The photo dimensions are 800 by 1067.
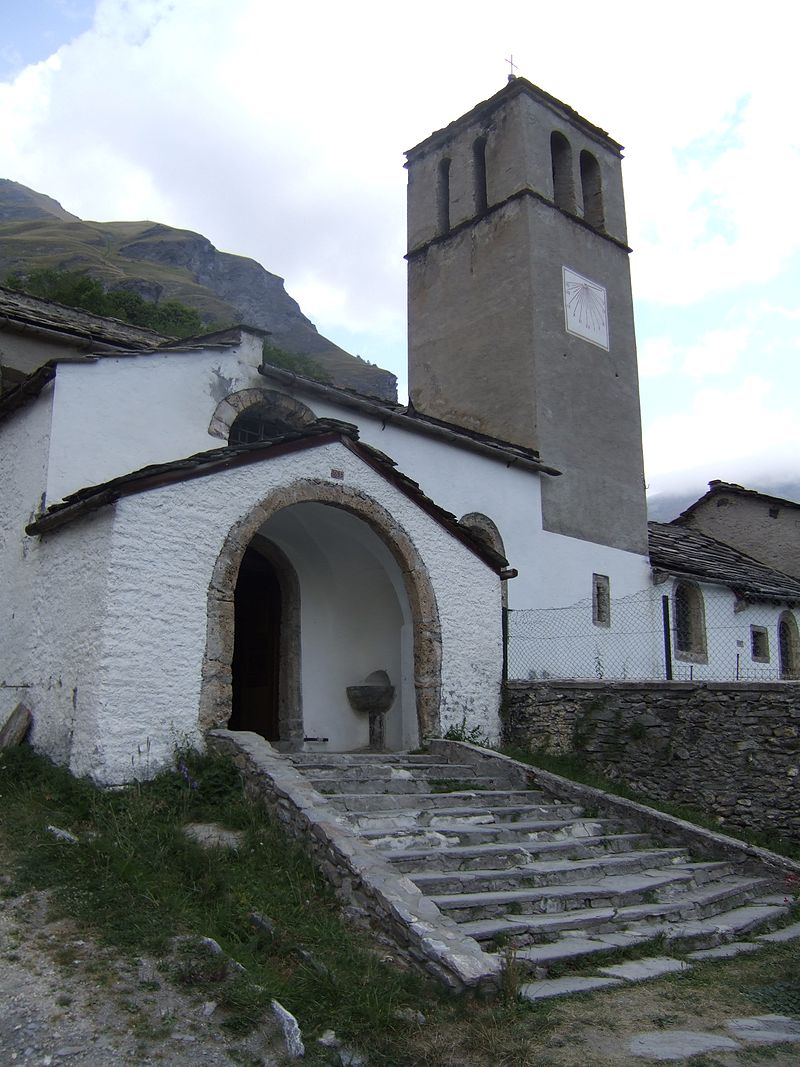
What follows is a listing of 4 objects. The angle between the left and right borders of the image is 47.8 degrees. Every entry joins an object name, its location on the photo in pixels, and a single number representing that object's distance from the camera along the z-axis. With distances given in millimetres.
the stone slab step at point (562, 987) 5020
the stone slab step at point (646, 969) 5469
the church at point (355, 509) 8367
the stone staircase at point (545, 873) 5766
